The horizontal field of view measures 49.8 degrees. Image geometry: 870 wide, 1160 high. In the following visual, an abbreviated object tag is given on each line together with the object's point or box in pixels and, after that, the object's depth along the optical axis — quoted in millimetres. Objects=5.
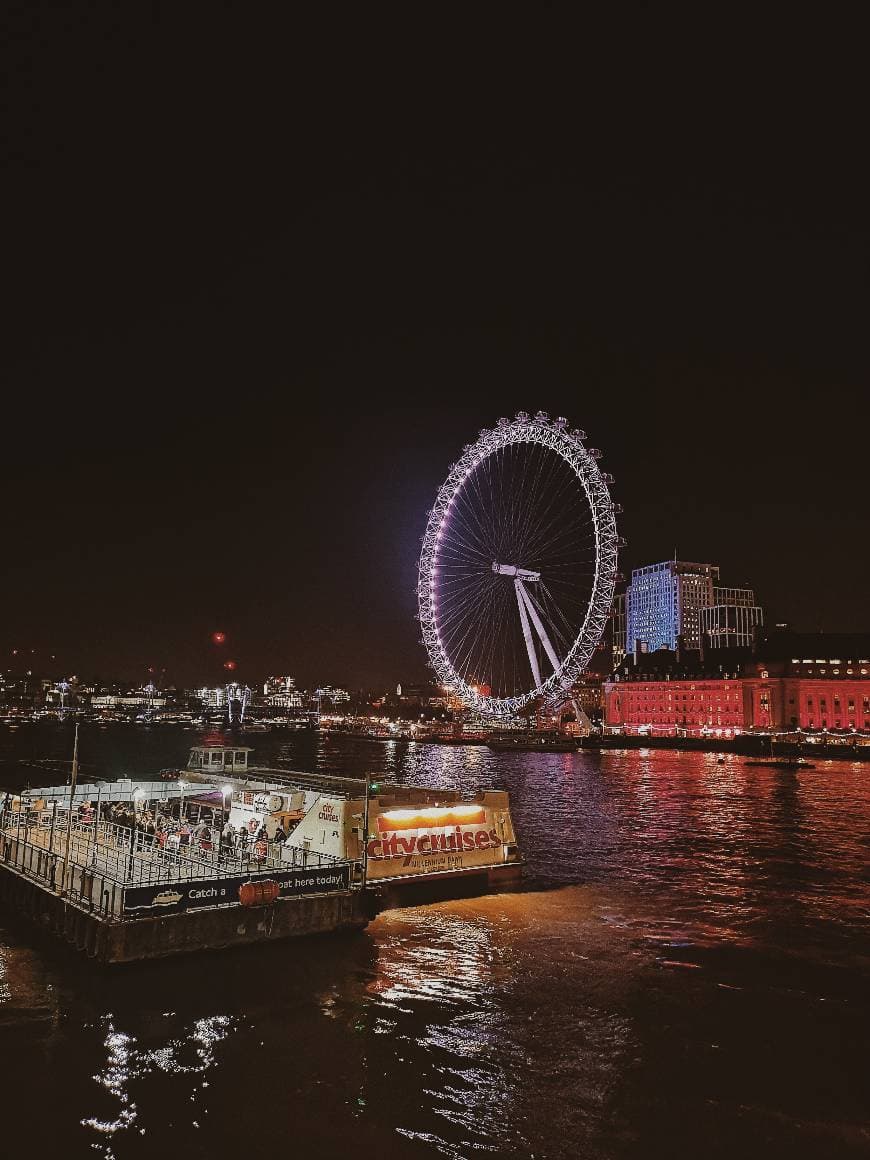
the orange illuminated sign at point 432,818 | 27812
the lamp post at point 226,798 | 33344
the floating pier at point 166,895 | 21531
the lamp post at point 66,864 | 23856
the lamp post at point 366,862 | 25469
